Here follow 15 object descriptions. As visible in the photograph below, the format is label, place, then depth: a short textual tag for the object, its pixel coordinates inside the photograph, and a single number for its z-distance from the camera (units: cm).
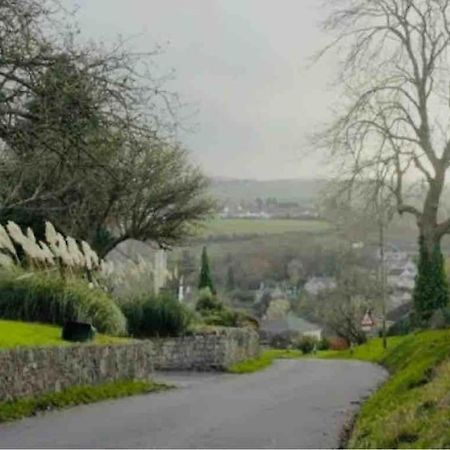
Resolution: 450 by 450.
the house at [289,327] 9231
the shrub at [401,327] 5388
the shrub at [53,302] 2258
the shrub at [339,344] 7144
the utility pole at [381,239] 3944
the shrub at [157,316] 2924
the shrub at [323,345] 7332
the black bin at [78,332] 1966
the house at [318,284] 8523
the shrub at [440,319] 3269
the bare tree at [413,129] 3753
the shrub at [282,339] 8619
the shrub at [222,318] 3881
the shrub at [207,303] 4016
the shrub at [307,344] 6906
